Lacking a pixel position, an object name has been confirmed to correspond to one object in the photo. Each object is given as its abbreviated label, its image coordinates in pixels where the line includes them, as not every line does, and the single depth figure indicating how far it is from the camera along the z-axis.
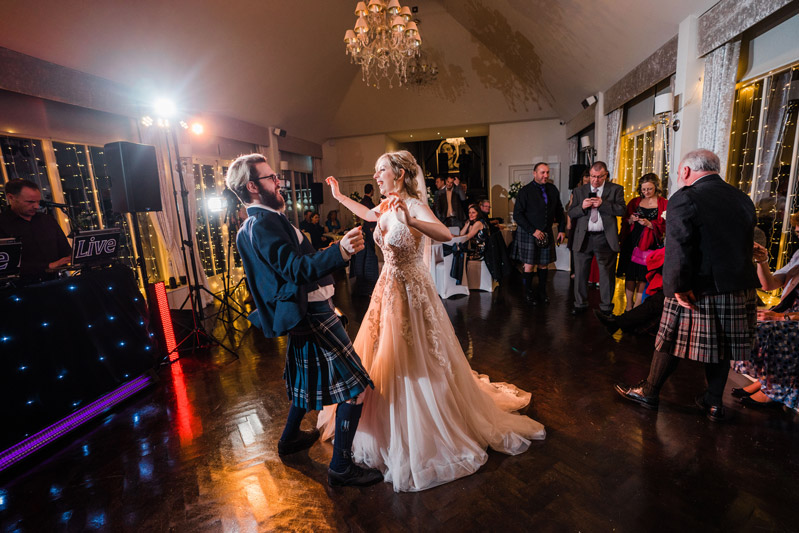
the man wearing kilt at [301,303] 1.50
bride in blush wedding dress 1.89
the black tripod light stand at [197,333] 3.95
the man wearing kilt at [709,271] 1.98
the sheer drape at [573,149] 9.36
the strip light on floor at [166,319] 3.78
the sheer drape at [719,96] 3.47
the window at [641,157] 5.21
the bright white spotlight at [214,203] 5.40
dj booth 2.33
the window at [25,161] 3.81
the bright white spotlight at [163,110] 5.22
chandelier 5.42
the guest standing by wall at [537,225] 4.73
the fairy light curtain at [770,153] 3.20
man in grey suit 4.01
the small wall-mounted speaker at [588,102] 7.11
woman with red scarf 3.94
